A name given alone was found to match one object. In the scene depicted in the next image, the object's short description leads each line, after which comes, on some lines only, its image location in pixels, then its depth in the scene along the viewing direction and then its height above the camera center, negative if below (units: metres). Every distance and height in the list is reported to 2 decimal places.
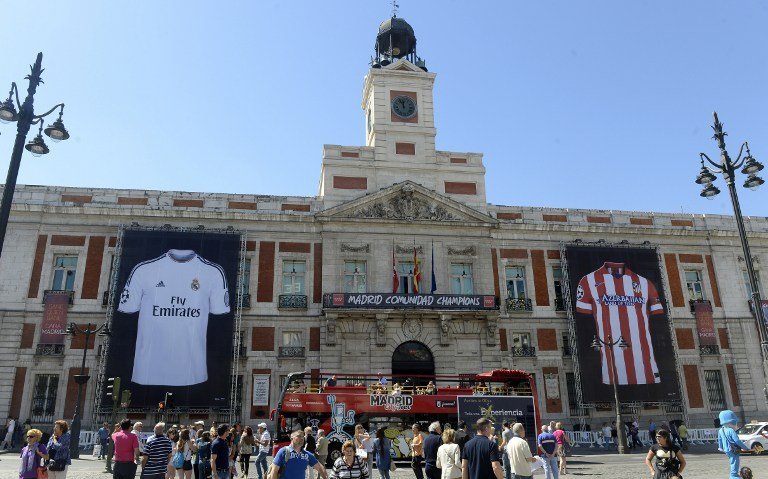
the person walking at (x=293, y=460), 8.28 -0.63
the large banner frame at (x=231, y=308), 29.12 +5.05
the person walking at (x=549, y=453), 14.48 -1.03
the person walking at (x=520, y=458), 10.44 -0.82
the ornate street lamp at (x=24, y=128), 11.60 +6.05
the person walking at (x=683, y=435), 31.35 -1.39
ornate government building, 31.02 +7.65
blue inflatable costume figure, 10.30 -0.59
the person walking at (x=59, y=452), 11.19 -0.61
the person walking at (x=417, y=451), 14.36 -0.93
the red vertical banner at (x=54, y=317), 29.94 +4.99
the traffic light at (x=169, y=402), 28.21 +0.66
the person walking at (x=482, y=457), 8.58 -0.65
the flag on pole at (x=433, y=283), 32.66 +6.87
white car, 26.31 -1.21
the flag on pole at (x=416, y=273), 32.88 +7.54
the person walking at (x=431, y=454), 12.18 -0.84
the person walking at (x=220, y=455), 12.25 -0.80
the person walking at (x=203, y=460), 13.16 -0.94
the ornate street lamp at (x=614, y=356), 27.31 +2.83
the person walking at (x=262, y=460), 16.67 -1.22
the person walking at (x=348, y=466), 9.23 -0.80
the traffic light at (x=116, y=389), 22.33 +1.05
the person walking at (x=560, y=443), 17.86 -0.99
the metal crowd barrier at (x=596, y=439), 31.26 -1.57
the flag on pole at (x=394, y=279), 32.50 +7.11
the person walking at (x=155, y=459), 11.02 -0.76
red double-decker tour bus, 20.44 +0.14
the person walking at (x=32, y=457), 10.62 -0.66
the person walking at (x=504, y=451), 14.95 -1.11
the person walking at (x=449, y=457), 9.95 -0.74
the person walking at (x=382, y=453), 14.10 -0.94
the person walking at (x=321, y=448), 15.91 -0.90
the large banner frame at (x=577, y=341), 32.91 +4.00
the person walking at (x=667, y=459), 9.30 -0.78
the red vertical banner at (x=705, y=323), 35.44 +4.89
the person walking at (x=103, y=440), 24.98 -0.92
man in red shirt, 11.36 -0.70
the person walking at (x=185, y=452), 13.02 -0.76
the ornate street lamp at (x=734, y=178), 14.61 +5.83
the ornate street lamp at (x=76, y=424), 21.84 -0.21
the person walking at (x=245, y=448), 17.97 -0.96
